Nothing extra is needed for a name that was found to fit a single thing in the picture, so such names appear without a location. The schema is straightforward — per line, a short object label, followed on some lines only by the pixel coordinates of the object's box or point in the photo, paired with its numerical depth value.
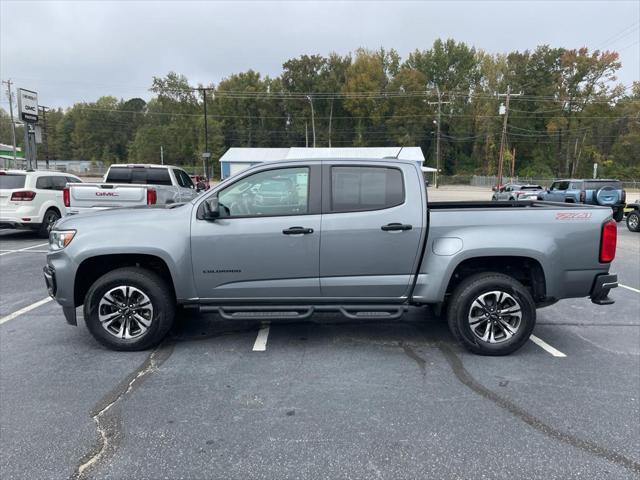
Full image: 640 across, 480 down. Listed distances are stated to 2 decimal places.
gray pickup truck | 4.44
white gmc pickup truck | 10.23
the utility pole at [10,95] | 60.50
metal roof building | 47.22
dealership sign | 21.30
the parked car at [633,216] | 15.61
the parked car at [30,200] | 11.75
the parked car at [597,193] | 18.30
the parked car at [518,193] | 26.59
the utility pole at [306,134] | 88.11
